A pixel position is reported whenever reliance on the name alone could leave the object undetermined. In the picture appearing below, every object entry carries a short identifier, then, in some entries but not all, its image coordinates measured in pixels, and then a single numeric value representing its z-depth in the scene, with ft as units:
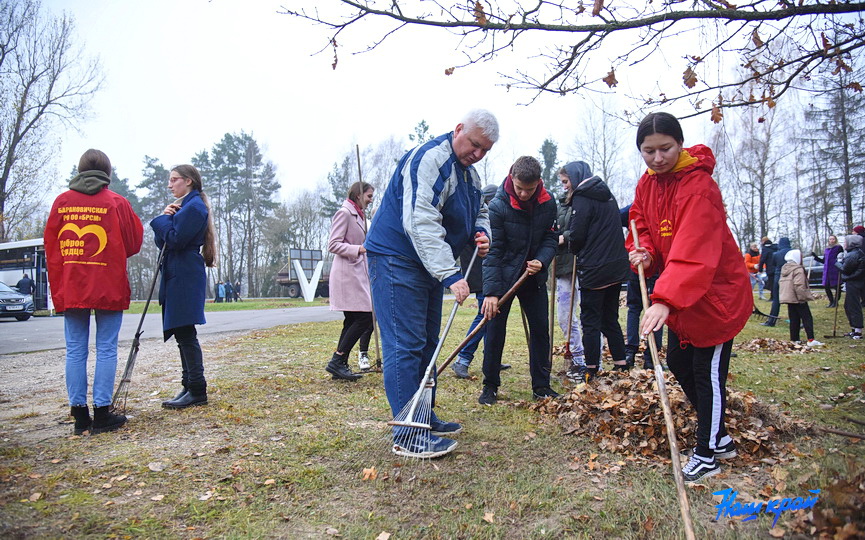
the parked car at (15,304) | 55.67
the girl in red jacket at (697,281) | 8.76
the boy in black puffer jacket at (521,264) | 14.97
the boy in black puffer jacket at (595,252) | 16.48
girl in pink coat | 18.40
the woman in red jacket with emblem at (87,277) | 12.57
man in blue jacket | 10.38
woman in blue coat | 14.20
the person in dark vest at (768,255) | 39.00
